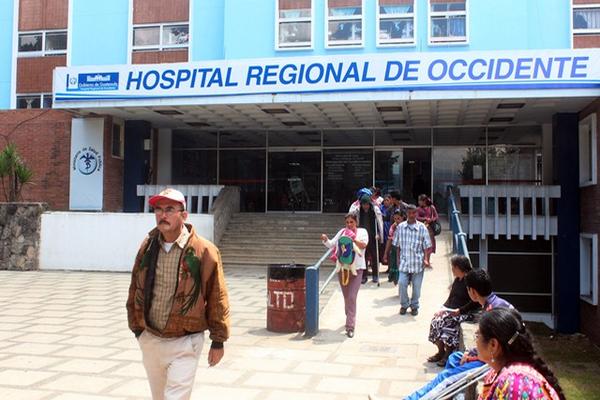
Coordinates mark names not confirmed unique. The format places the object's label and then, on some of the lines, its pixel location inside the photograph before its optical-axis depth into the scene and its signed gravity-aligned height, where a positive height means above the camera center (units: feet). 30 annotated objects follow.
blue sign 42.24 +11.05
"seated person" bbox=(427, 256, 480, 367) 20.65 -3.40
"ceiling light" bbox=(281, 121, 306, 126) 58.99 +9.57
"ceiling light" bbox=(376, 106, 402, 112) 50.49 +9.56
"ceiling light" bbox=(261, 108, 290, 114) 51.60 +9.50
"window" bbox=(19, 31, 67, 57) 71.36 +20.96
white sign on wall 56.13 +4.98
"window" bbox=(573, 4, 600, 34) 58.59 +20.04
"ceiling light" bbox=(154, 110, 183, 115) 53.47 +9.55
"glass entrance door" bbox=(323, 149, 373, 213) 63.98 +4.73
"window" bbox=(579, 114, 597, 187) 48.46 +5.92
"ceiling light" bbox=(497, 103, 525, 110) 47.96 +9.46
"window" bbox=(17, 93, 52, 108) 72.08 +14.06
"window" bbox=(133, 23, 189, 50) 67.77 +20.79
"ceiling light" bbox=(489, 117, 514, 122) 54.81 +9.47
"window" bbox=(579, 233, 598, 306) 49.08 -3.99
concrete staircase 50.52 -1.81
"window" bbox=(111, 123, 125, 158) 57.77 +7.47
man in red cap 11.75 -1.71
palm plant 52.26 +3.91
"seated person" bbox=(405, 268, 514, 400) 13.52 -3.44
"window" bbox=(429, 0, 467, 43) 59.88 +20.23
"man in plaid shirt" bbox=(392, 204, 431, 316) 28.19 -1.70
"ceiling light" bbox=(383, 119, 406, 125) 57.26 +9.57
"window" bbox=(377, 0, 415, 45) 60.85 +20.40
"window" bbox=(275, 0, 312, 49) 62.64 +20.65
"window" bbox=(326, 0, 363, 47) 61.72 +20.56
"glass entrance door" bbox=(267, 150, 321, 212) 65.05 +4.11
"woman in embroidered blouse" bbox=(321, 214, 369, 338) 25.54 -2.35
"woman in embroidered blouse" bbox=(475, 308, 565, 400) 8.35 -2.13
